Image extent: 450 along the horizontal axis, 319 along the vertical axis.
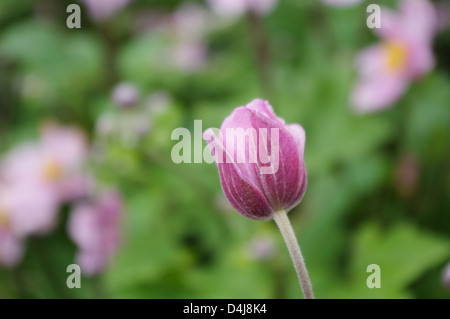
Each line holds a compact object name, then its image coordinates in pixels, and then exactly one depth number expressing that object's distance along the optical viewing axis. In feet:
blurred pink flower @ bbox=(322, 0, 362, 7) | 1.56
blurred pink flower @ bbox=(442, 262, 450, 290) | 0.92
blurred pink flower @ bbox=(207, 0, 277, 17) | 1.63
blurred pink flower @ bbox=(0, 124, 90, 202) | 1.81
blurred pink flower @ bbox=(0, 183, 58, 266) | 1.64
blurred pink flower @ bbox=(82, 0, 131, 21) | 2.16
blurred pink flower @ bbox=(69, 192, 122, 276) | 1.41
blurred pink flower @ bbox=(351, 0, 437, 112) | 1.46
